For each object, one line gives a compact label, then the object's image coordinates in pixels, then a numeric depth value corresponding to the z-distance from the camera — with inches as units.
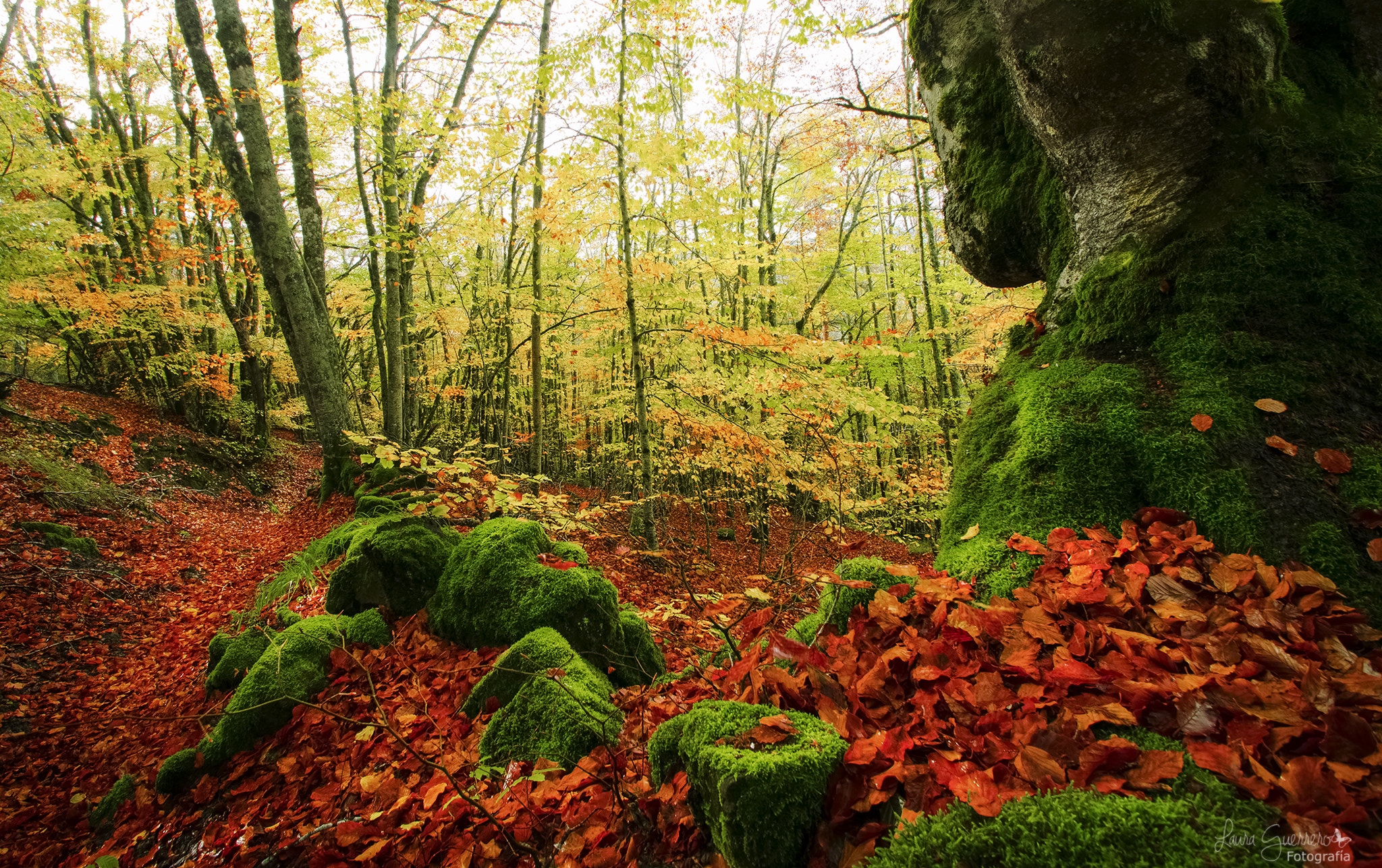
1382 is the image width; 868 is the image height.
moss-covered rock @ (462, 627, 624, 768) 97.0
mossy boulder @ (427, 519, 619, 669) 138.8
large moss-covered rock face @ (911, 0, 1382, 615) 77.4
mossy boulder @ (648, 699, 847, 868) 52.6
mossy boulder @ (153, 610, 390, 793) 129.0
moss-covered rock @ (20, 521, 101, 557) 247.6
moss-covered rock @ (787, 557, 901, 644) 87.1
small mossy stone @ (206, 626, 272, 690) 158.7
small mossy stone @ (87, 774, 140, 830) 131.2
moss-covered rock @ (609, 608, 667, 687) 138.1
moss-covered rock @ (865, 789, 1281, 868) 36.5
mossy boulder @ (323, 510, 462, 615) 171.0
